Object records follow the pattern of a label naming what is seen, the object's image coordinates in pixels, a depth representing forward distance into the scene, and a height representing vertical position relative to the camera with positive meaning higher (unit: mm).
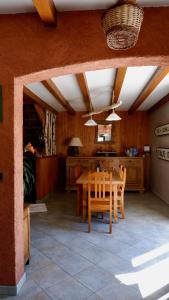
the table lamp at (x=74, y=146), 6438 +64
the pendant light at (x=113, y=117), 4223 +619
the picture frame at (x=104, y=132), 6816 +511
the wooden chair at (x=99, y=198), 3232 -787
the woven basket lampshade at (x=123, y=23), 1377 +830
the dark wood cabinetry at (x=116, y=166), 6184 -528
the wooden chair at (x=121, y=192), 3766 -829
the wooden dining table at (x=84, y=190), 3475 -757
